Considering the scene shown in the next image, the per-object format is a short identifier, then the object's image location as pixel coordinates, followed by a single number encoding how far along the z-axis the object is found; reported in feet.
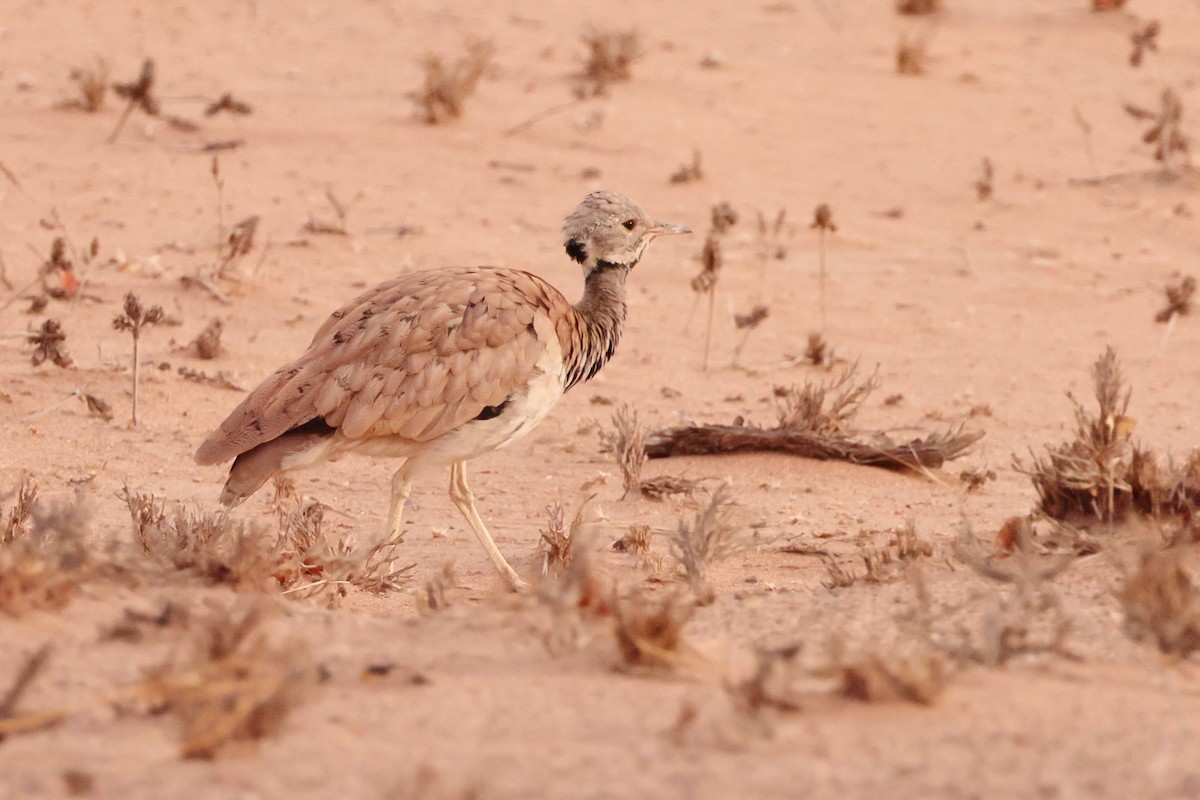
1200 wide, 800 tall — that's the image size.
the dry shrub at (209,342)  57.26
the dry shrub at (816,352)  60.95
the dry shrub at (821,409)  51.70
